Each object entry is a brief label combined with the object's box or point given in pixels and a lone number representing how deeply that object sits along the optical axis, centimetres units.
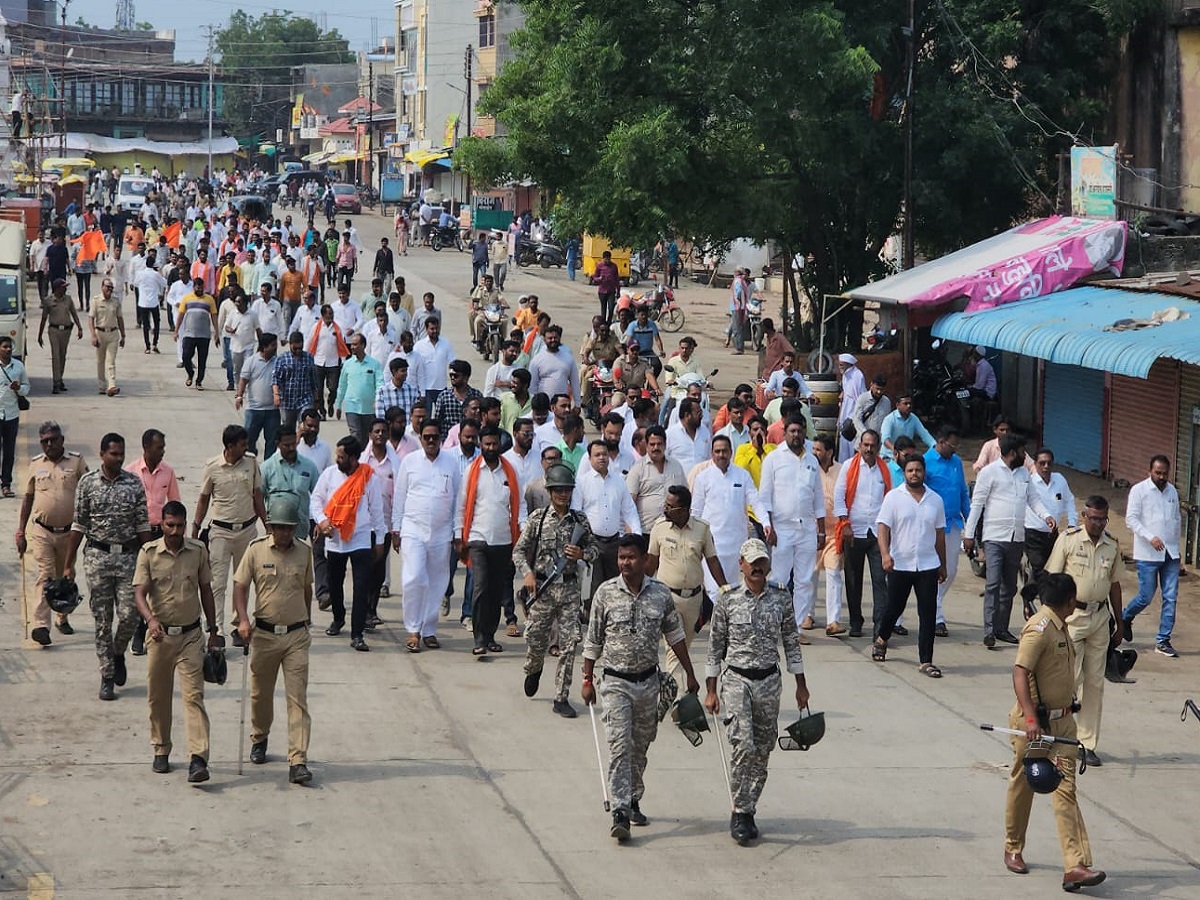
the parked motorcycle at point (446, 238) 5831
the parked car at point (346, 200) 7775
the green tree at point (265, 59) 13138
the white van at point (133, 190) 6762
